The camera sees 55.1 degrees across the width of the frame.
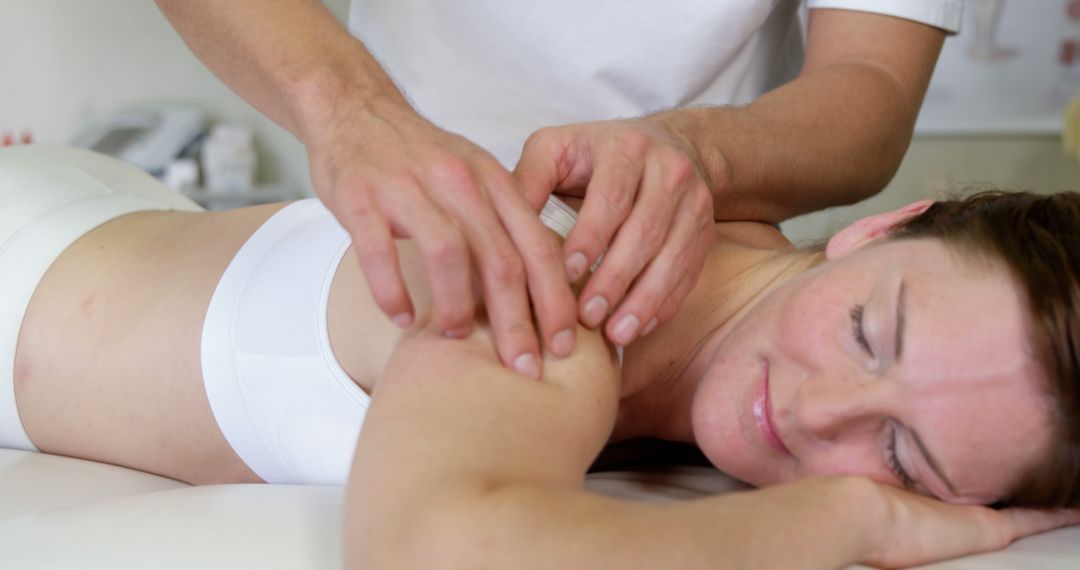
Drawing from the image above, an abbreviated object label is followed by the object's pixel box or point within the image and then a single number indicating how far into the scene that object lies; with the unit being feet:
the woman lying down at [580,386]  2.38
